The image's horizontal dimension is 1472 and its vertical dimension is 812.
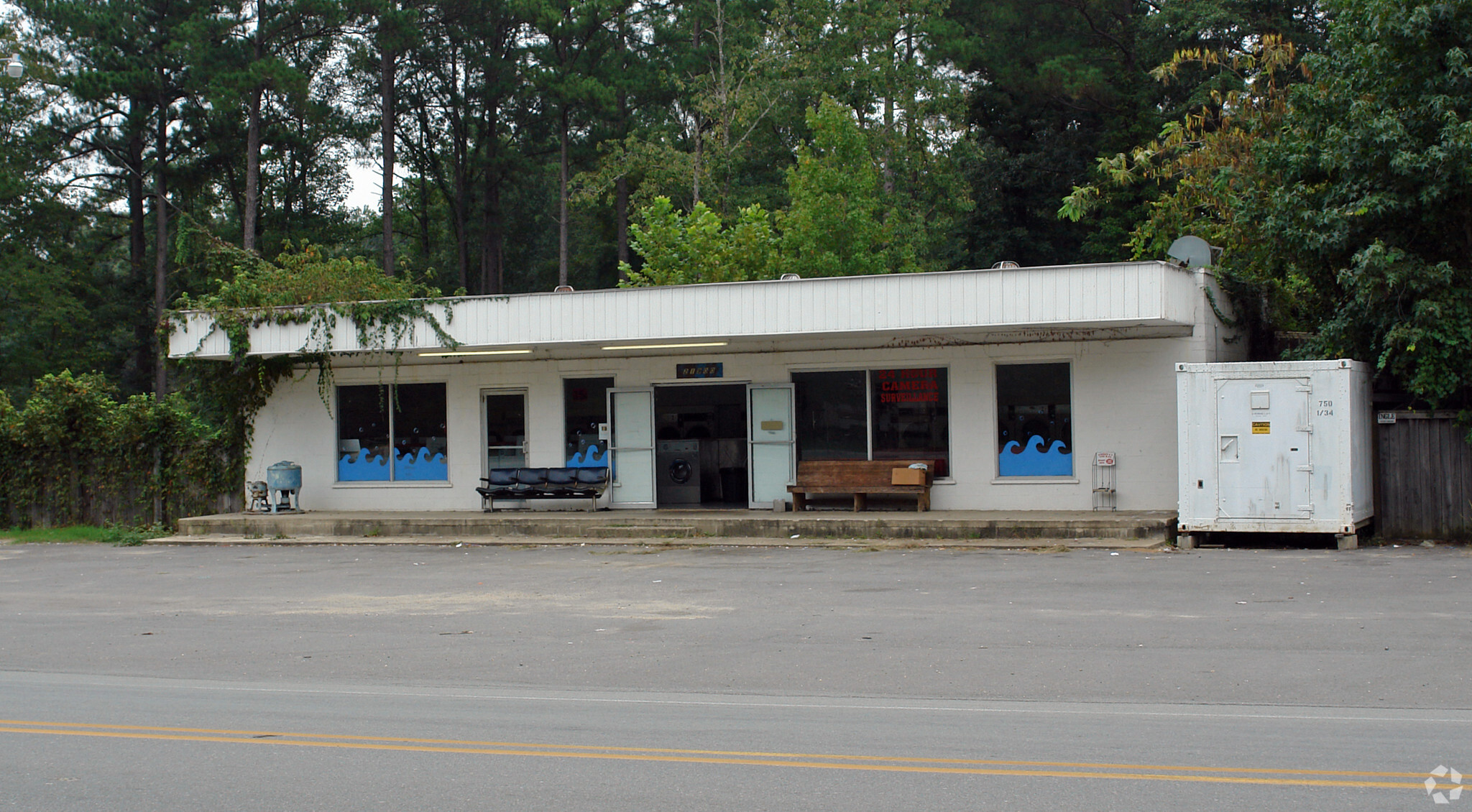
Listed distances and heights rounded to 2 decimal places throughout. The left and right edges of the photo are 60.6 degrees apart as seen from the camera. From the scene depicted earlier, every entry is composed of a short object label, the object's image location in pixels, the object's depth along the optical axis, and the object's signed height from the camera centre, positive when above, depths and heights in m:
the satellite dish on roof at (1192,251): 20.05 +3.01
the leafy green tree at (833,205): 34.16 +6.57
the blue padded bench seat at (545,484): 21.38 -0.57
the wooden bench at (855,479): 19.80 -0.53
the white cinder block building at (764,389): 18.55 +0.98
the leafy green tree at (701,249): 33.69 +5.40
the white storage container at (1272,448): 15.91 -0.14
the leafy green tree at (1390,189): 16.81 +3.45
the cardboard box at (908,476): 19.58 -0.51
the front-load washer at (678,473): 22.19 -0.43
